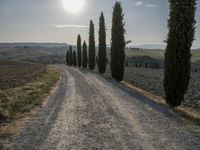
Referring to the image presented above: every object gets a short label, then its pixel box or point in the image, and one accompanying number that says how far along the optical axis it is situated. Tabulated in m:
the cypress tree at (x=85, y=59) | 45.41
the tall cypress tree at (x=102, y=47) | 30.06
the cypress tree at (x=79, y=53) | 51.78
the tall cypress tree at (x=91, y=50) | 37.98
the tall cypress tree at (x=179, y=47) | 10.39
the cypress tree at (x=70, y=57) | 66.79
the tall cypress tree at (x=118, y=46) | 22.02
